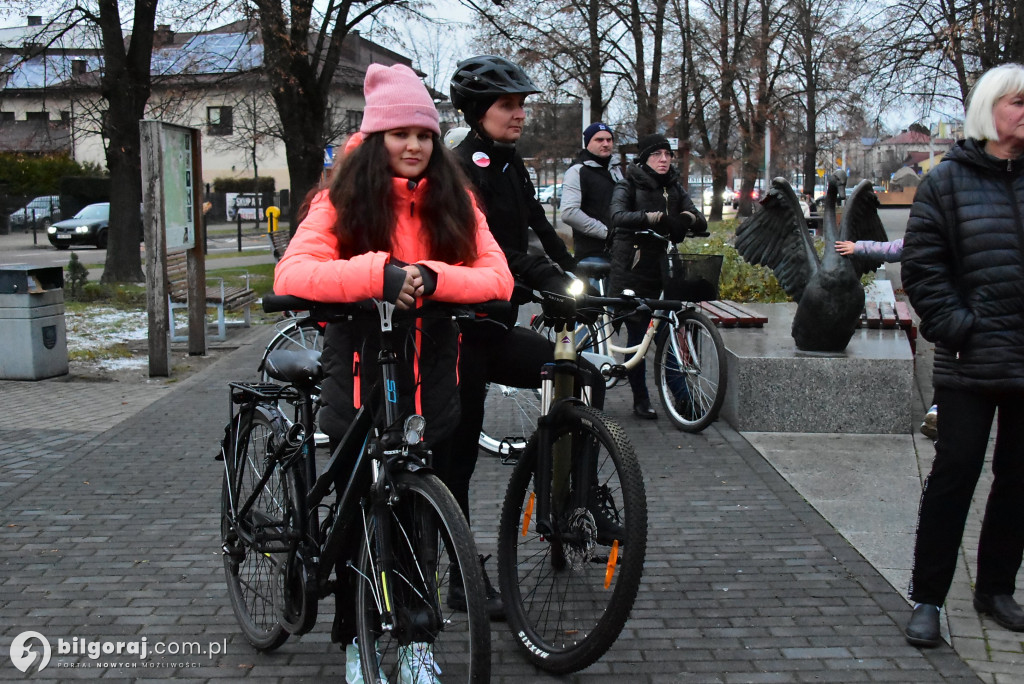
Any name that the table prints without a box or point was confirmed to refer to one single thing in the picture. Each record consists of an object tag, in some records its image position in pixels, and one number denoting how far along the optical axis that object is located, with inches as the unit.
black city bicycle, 121.0
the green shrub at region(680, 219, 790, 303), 488.7
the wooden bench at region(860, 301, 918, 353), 346.6
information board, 426.3
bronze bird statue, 294.2
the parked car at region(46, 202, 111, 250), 1440.7
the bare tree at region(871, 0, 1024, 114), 473.4
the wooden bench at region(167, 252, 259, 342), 450.5
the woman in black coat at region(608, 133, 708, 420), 319.0
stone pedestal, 292.2
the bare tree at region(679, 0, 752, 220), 1366.9
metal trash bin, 390.0
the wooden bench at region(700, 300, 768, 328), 352.8
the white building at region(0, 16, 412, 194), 738.2
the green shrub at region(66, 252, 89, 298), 648.4
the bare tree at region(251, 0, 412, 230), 746.8
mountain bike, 137.3
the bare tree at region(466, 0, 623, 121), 877.8
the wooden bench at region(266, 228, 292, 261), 555.1
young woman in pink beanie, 130.1
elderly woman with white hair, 154.9
